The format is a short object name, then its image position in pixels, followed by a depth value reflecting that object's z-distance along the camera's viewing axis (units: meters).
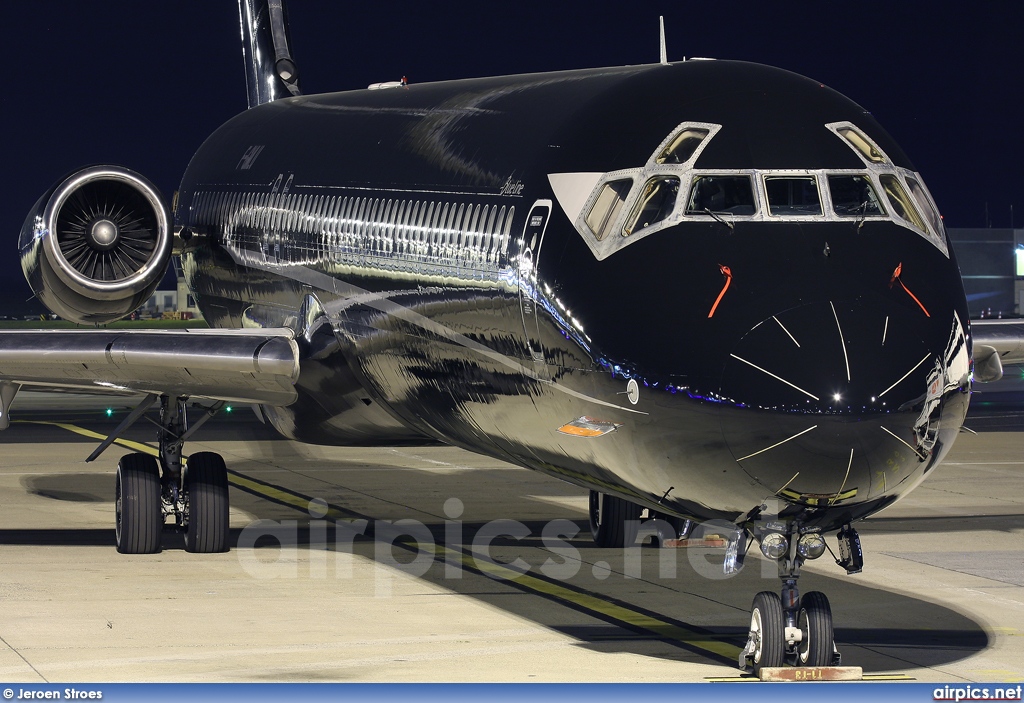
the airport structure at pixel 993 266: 186.75
